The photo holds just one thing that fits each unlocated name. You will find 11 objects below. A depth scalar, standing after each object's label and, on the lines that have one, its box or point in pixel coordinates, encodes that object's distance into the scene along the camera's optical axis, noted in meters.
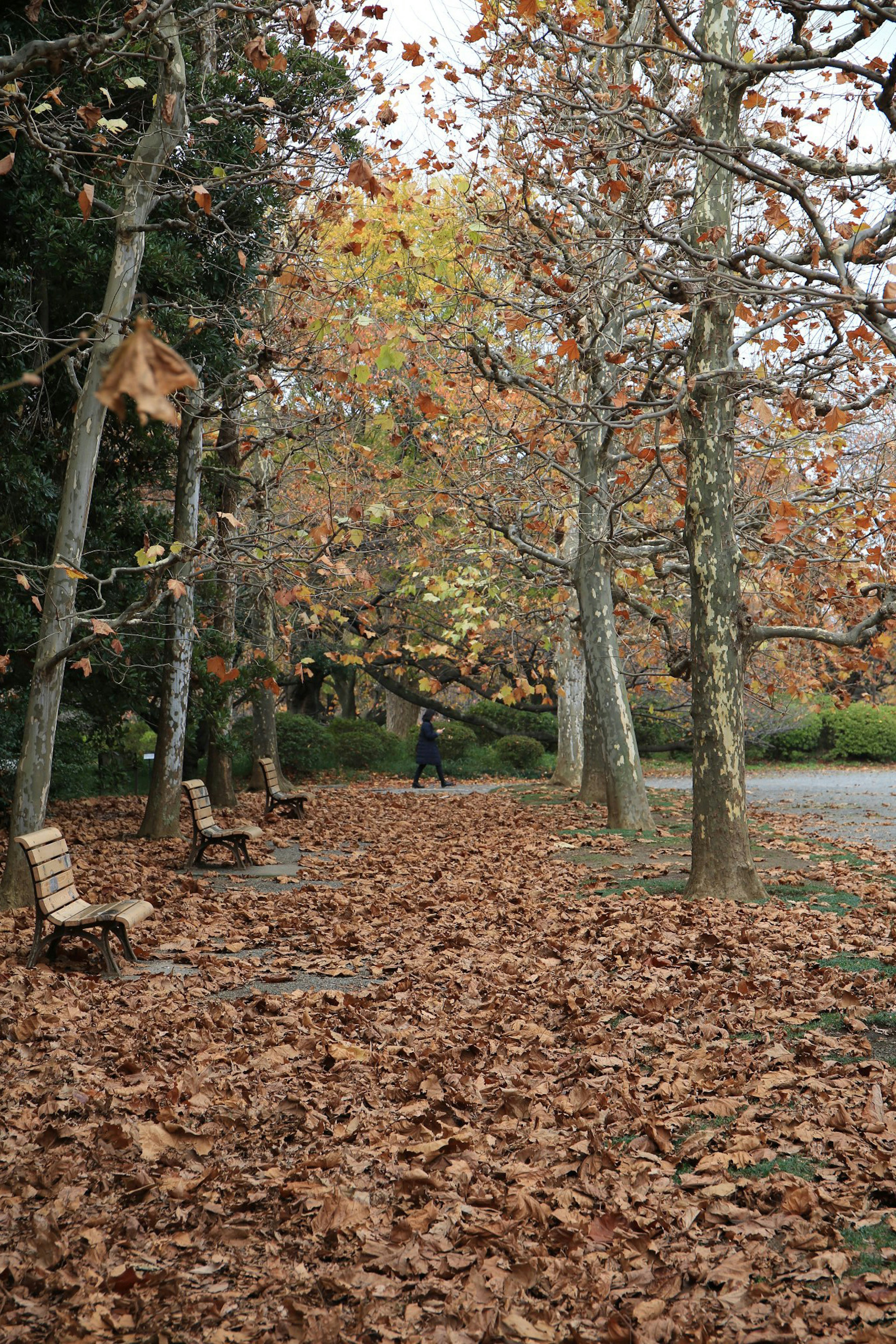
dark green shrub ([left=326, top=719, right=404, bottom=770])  26.50
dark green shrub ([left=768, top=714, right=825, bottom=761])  32.50
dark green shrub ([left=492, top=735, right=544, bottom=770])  27.89
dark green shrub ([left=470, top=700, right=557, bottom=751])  29.52
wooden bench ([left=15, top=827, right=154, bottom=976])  6.68
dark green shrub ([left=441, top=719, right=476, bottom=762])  28.84
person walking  22.16
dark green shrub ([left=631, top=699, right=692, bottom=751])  30.09
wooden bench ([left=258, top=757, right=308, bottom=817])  16.03
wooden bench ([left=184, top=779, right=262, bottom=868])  11.02
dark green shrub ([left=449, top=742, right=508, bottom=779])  27.48
